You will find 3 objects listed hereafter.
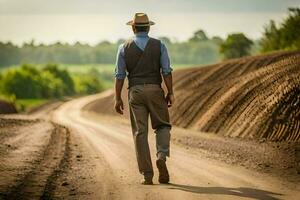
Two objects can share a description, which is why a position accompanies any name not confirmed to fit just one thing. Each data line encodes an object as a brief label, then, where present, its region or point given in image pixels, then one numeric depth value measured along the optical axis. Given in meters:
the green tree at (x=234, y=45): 71.88
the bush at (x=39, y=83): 78.62
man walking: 9.24
